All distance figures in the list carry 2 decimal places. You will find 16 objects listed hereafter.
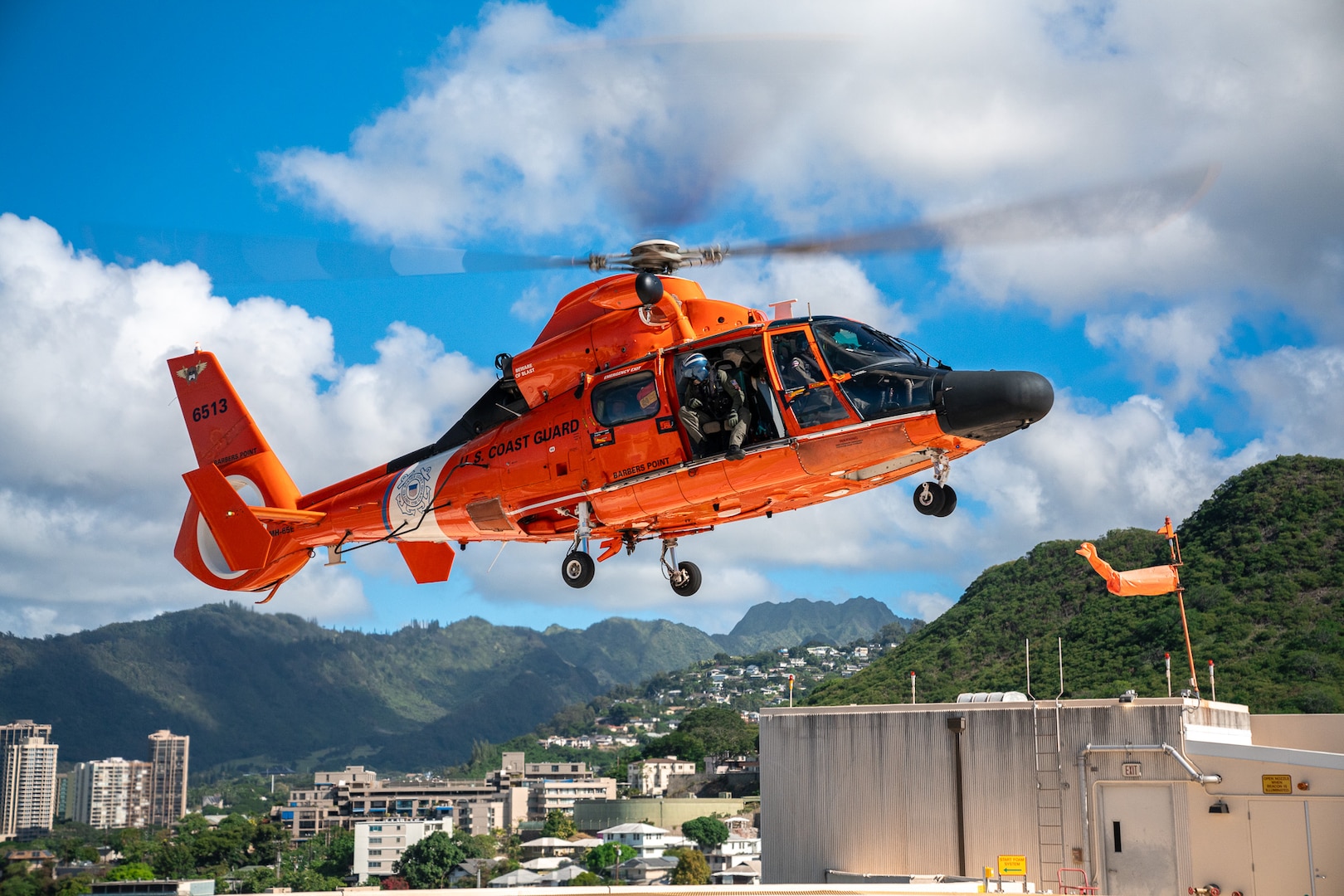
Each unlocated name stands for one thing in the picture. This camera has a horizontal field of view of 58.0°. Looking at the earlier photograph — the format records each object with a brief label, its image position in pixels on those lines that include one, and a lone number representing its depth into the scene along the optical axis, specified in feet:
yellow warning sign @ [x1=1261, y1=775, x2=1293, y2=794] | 85.10
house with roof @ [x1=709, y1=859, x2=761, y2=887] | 380.78
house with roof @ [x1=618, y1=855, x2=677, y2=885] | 426.92
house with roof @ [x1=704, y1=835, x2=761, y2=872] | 422.82
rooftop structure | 85.81
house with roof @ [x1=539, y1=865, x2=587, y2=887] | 421.18
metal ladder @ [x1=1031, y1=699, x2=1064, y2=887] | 93.50
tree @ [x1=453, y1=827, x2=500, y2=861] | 499.92
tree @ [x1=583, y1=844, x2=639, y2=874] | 424.46
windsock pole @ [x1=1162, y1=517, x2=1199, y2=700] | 92.83
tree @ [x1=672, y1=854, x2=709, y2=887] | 411.75
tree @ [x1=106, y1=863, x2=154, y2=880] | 335.47
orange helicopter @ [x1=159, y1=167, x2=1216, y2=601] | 48.42
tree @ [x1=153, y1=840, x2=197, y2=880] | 408.26
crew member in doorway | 51.88
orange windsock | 93.91
